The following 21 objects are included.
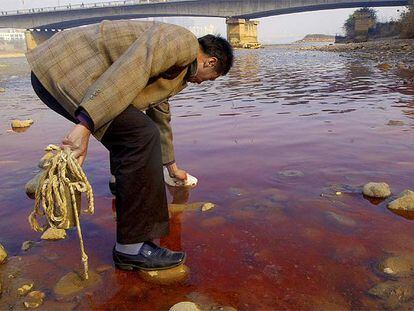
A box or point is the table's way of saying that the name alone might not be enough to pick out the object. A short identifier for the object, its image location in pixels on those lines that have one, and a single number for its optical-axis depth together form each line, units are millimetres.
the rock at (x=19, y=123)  6004
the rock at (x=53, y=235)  2398
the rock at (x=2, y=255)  2119
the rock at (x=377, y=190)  2723
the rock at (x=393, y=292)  1670
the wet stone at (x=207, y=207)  2721
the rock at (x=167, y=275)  1969
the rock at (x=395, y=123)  4786
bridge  53750
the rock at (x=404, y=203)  2490
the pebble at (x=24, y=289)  1843
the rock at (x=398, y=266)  1861
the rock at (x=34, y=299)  1750
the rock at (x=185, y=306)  1624
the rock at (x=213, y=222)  2486
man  1852
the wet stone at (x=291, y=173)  3256
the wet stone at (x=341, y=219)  2393
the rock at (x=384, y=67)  13064
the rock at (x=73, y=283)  1857
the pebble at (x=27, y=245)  2270
